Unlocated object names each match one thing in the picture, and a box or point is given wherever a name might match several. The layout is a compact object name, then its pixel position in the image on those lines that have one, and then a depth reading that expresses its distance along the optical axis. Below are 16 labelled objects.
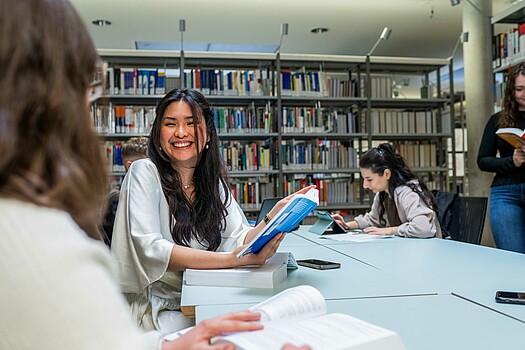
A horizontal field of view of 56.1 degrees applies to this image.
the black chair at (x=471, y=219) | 2.74
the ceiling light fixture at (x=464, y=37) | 4.46
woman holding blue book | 1.44
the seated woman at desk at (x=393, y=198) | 2.71
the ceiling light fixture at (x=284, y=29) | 5.08
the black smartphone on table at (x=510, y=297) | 1.07
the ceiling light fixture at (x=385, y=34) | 4.47
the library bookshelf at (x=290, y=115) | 5.03
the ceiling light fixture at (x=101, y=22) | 6.12
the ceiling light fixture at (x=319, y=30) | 6.61
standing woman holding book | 2.36
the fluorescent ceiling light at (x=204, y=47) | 7.28
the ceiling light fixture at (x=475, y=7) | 5.07
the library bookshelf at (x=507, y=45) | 3.64
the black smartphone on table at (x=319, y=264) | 1.57
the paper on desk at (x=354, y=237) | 2.40
